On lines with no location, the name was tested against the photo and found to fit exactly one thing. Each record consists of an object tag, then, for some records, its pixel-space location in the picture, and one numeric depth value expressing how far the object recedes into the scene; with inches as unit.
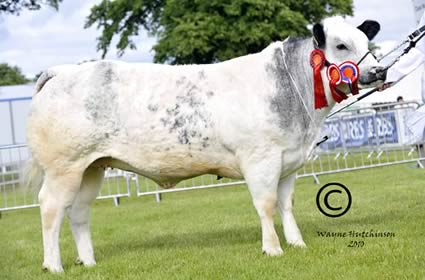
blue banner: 685.9
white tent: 1269.7
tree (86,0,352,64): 1149.1
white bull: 247.6
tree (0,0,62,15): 1264.8
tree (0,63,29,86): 3238.2
